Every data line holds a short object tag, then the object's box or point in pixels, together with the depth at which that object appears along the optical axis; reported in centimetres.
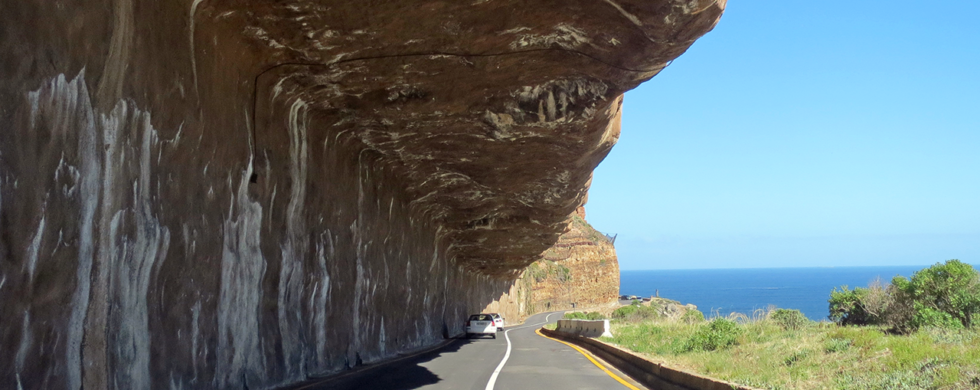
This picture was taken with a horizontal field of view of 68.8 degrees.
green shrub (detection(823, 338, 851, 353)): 1184
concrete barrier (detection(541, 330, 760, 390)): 986
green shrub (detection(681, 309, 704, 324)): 2577
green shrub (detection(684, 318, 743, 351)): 1555
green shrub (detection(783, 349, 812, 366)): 1154
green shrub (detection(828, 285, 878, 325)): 1858
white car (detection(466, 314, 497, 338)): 3312
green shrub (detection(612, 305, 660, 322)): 4053
